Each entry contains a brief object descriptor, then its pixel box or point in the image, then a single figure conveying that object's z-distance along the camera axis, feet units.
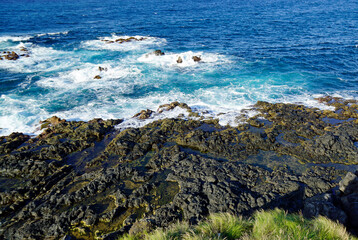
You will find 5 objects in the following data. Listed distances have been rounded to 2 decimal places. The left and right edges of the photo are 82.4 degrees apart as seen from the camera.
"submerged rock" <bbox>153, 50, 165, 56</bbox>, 118.73
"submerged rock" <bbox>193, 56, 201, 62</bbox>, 111.13
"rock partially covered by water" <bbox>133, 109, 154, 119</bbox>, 63.90
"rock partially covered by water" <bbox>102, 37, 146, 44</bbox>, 147.09
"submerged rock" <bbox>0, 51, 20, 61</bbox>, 116.67
